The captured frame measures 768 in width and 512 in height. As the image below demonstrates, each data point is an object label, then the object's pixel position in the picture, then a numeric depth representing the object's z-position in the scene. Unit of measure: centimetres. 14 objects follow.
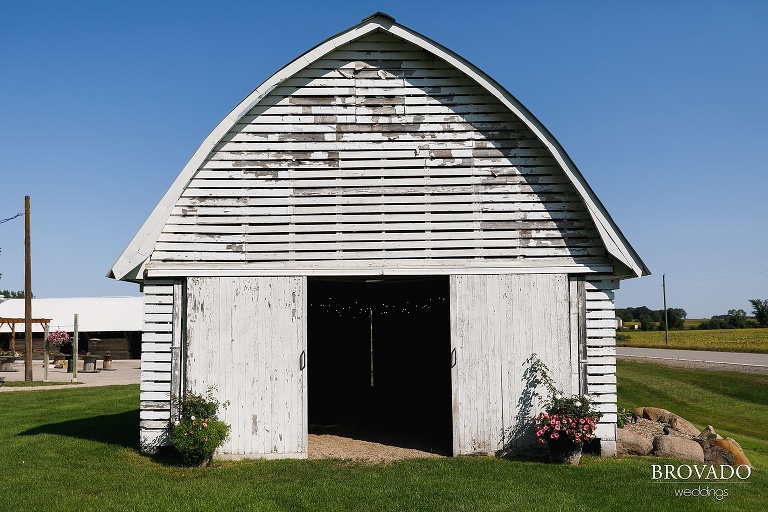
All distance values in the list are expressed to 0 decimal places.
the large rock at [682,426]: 1305
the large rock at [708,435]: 1202
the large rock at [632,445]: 1125
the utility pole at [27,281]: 2766
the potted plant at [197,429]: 1011
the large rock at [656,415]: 1414
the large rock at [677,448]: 1116
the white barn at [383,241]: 1089
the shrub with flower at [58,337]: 3669
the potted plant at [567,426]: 1031
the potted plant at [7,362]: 3428
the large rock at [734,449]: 1124
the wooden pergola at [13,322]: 3146
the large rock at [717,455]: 1121
